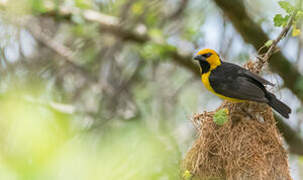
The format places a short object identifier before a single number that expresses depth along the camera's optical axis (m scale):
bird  5.82
